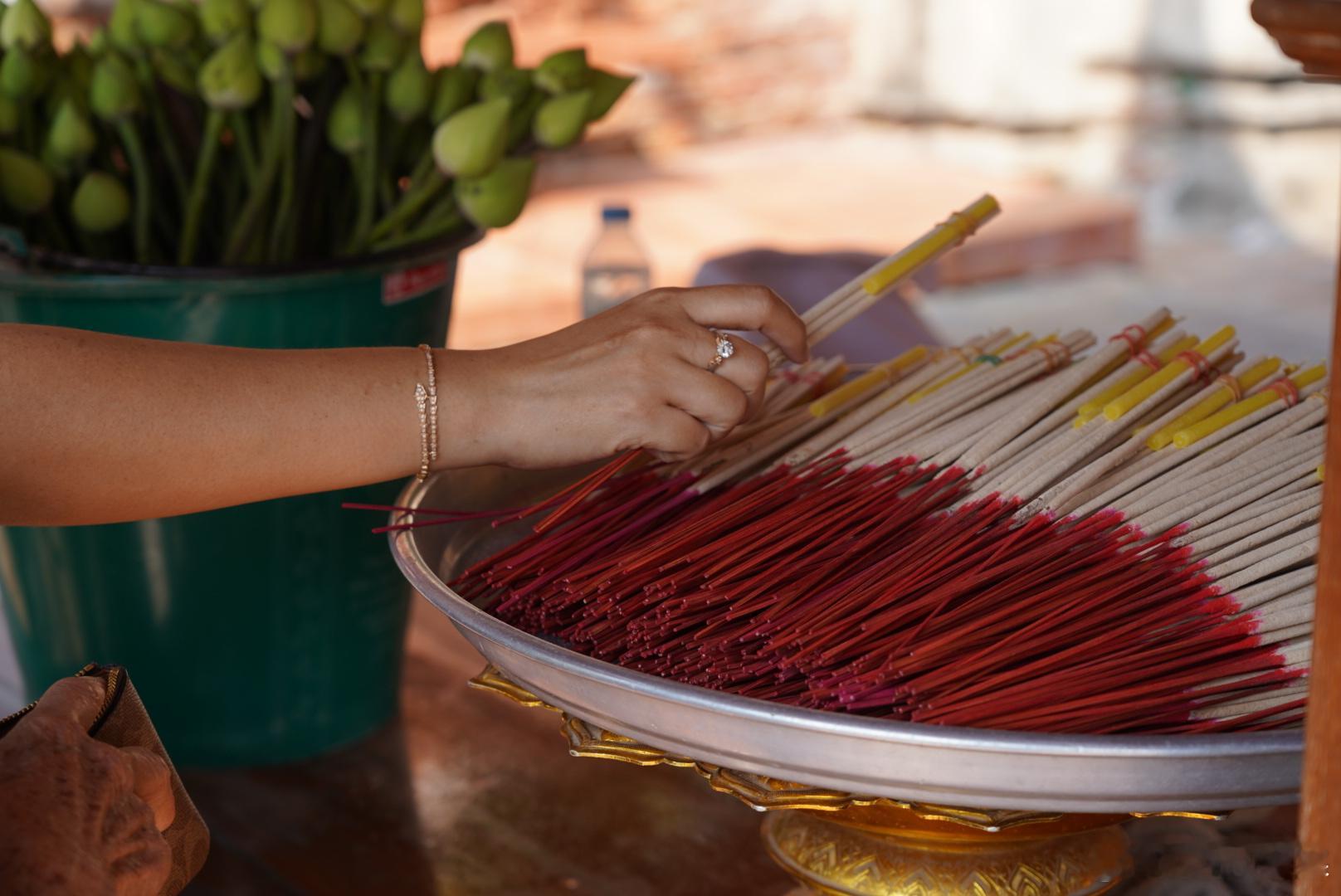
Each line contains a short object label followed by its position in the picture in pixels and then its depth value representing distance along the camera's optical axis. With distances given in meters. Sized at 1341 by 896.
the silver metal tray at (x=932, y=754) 0.62
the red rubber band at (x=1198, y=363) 0.91
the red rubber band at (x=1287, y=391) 0.88
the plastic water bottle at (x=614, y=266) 2.12
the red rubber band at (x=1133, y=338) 0.96
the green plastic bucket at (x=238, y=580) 1.30
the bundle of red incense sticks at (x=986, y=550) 0.70
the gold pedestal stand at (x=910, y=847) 0.76
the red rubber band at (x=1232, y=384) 0.89
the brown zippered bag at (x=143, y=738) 0.74
